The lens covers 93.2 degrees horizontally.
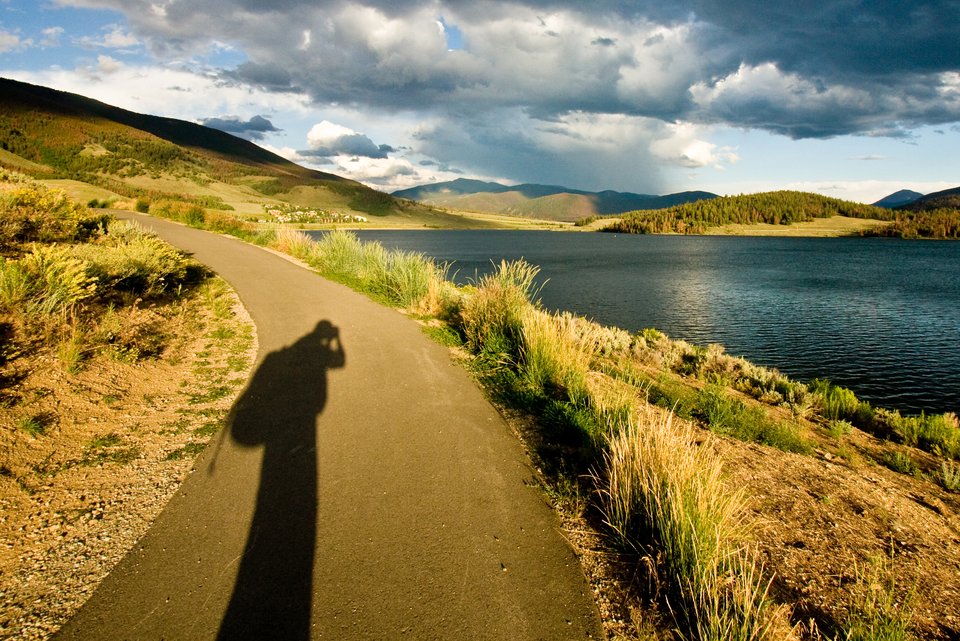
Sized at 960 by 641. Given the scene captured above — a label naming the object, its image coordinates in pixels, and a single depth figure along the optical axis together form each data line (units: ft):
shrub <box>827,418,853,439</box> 26.27
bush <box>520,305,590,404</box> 23.62
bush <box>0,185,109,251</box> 35.09
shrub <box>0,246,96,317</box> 21.61
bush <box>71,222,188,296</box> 29.61
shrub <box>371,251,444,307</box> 45.01
